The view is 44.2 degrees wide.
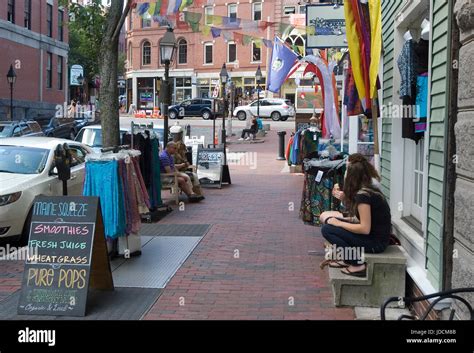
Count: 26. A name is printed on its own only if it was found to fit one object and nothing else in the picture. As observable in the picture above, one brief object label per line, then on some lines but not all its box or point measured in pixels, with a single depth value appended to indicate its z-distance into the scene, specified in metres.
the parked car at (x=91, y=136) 15.15
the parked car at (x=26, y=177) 7.75
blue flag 14.60
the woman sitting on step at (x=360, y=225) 5.53
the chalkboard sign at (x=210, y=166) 14.18
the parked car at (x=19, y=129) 18.35
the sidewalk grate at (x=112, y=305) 5.23
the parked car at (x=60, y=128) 24.38
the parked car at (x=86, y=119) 27.70
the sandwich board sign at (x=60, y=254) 5.31
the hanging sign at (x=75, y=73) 45.09
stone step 5.45
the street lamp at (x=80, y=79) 45.69
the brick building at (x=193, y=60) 49.12
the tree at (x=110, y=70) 8.39
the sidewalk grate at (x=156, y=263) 6.36
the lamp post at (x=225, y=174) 14.64
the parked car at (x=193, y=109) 42.40
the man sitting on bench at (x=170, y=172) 11.40
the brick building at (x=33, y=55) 32.97
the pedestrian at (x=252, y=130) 30.25
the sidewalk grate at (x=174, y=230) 8.87
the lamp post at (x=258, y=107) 39.70
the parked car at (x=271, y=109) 41.44
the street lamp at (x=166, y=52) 13.56
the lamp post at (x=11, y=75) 28.31
